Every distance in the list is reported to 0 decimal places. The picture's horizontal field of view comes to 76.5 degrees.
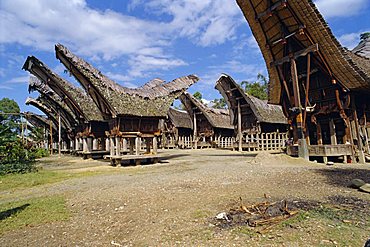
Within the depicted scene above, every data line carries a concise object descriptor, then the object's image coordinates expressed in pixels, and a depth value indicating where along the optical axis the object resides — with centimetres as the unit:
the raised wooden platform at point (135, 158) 1424
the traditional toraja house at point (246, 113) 2475
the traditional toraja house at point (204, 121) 3312
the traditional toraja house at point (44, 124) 3216
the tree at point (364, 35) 2011
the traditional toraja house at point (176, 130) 3622
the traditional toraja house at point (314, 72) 1169
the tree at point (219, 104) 6108
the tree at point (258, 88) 4858
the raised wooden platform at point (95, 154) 2017
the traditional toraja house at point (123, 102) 1380
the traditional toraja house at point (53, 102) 1998
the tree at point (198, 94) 5634
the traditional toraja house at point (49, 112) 2588
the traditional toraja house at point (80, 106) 1720
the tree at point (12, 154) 1216
